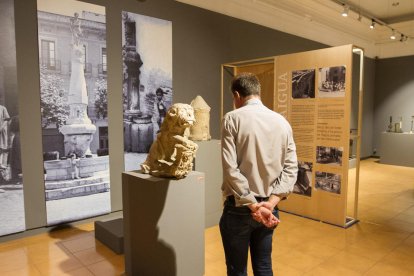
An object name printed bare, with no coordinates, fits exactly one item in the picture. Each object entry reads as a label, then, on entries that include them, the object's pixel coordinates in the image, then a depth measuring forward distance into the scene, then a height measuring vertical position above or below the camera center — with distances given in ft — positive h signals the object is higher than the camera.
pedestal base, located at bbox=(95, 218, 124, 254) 11.10 -4.10
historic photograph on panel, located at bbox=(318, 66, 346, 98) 13.04 +1.43
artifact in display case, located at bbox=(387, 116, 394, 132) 30.60 -1.01
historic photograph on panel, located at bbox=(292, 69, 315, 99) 14.05 +1.45
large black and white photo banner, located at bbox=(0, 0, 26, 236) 11.80 -0.70
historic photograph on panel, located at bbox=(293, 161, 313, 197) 14.44 -2.77
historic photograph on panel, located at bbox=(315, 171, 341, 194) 13.57 -2.72
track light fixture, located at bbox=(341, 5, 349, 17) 20.93 +6.86
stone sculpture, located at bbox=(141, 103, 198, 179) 8.15 -0.75
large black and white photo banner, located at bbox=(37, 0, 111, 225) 12.84 +0.39
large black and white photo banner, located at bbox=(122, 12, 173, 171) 15.03 +1.78
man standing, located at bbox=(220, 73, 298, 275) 5.85 -0.96
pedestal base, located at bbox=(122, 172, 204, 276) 8.27 -2.76
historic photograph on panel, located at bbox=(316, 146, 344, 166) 13.34 -1.58
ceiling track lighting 21.86 +7.86
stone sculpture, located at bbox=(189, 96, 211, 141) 13.16 -0.20
